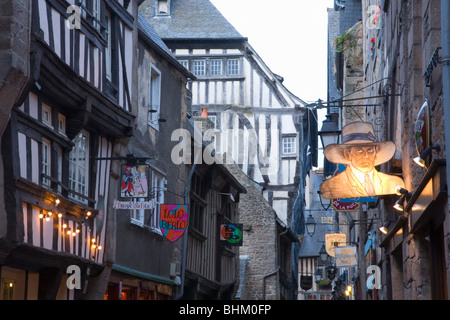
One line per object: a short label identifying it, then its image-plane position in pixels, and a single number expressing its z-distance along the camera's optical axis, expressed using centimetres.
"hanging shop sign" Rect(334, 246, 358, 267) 1834
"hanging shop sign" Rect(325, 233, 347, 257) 2364
